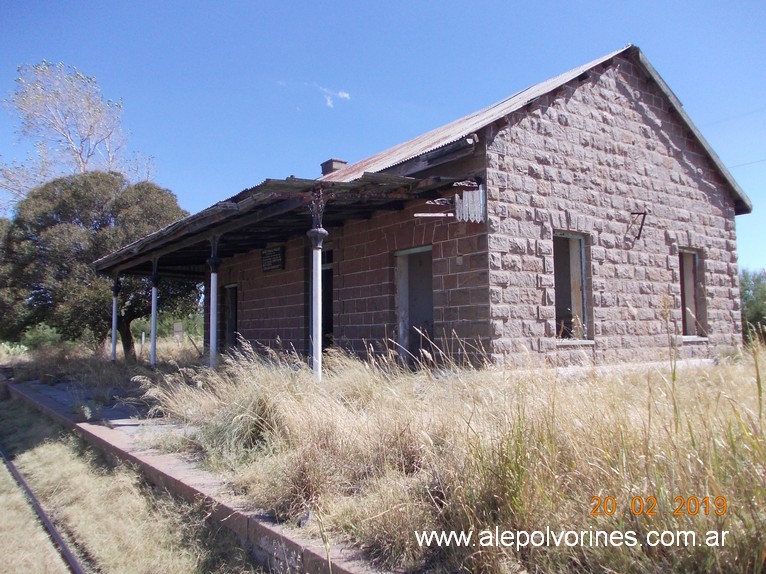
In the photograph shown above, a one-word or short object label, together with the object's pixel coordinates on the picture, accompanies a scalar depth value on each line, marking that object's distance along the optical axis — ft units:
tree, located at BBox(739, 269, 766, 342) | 47.00
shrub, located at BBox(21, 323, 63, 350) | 85.34
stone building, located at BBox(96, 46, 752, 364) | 24.52
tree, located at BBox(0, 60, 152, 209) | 88.53
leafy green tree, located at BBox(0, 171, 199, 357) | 55.06
